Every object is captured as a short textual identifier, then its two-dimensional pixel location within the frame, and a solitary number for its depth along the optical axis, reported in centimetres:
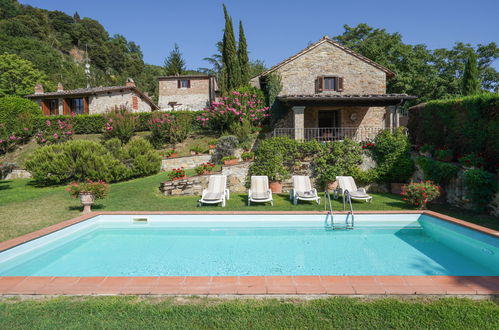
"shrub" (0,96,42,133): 2070
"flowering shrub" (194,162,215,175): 1146
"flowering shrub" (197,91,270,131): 1766
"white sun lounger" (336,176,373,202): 907
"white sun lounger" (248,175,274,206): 907
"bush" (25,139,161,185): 1221
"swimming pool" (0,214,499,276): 474
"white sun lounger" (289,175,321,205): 918
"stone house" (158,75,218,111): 2898
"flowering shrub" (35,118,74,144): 2058
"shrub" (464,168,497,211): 741
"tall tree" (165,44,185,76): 3359
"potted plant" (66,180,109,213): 778
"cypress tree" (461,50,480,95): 1892
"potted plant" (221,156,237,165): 1176
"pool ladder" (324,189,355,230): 715
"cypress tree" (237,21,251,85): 2073
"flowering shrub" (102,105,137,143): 1831
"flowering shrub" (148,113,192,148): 1836
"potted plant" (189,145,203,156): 1683
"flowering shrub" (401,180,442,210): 802
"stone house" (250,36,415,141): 1856
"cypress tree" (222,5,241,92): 2033
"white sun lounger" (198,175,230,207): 909
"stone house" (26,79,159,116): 2491
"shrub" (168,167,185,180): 1109
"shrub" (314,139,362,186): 1123
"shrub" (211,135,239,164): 1522
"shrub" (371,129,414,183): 1104
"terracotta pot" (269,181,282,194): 1130
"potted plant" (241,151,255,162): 1201
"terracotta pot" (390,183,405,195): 1099
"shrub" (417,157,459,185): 868
